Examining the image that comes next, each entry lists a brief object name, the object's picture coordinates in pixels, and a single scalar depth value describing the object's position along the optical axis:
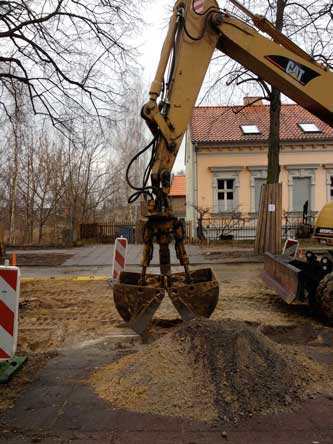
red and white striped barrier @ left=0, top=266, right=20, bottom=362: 4.62
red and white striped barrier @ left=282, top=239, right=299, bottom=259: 10.73
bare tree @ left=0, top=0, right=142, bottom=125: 15.20
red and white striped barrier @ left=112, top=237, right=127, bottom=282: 10.26
